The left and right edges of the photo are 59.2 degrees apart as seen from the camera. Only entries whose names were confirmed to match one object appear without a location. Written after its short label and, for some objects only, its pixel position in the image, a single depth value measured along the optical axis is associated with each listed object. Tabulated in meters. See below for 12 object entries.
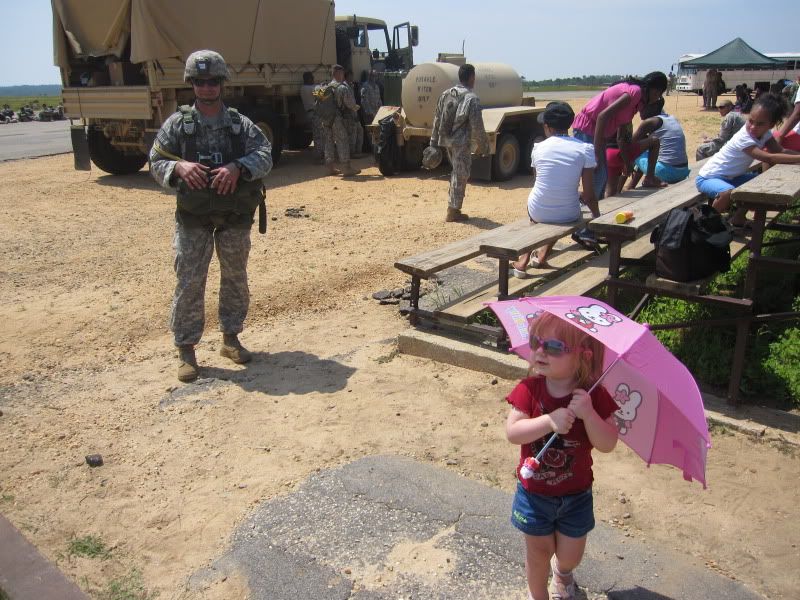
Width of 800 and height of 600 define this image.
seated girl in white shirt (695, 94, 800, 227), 4.55
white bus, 29.12
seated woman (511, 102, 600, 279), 5.04
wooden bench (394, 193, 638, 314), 4.39
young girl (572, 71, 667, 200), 6.11
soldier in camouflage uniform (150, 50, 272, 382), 4.05
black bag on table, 3.74
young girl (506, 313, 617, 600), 1.95
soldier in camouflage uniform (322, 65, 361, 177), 11.45
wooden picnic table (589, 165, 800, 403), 3.57
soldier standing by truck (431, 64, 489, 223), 8.04
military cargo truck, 10.34
